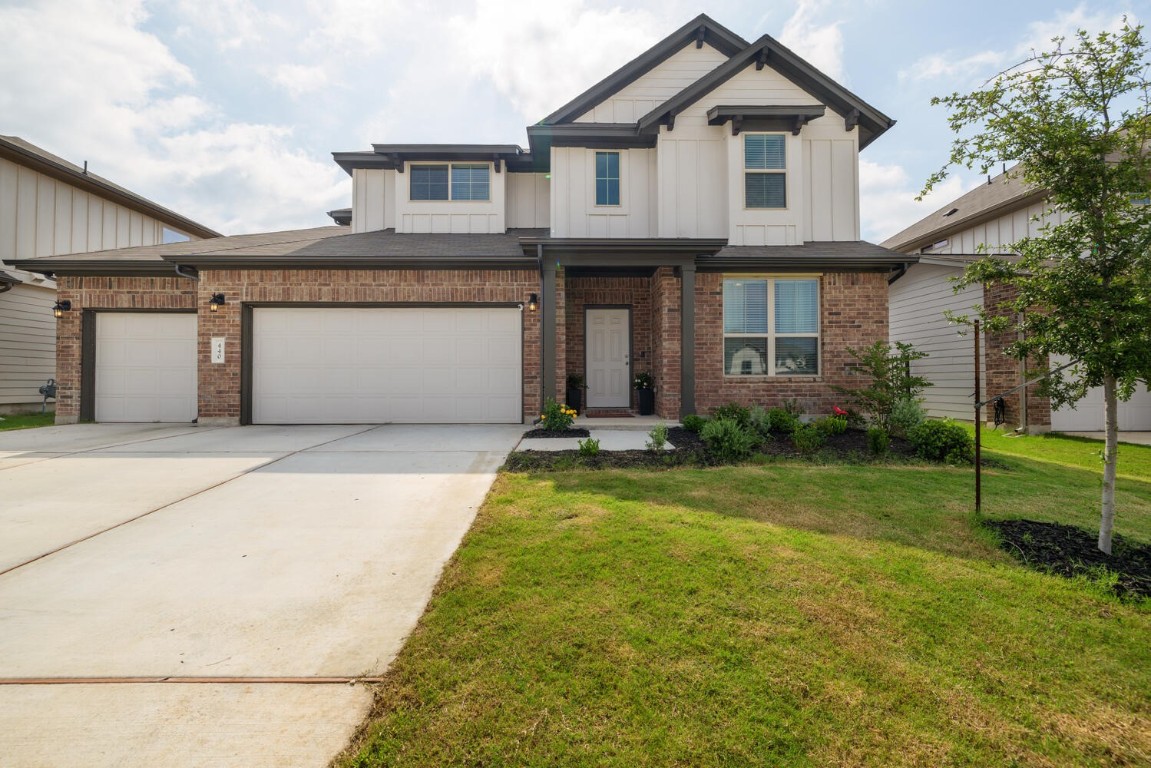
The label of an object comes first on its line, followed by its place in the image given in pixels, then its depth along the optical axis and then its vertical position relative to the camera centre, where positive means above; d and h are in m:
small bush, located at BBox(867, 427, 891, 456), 6.29 -0.70
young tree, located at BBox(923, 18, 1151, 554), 3.01 +1.17
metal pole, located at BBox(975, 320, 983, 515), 3.45 -0.67
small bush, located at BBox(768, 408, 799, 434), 7.38 -0.48
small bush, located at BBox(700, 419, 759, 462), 6.09 -0.68
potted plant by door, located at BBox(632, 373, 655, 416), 9.85 -0.13
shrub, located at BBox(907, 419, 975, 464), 5.98 -0.68
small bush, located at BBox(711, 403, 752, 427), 7.44 -0.40
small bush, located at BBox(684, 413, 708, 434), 7.46 -0.53
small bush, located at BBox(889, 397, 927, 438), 6.94 -0.39
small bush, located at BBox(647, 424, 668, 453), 6.20 -0.65
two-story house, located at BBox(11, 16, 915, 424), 8.74 +1.94
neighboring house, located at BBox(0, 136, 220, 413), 11.26 +4.02
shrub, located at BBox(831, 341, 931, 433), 7.36 +0.09
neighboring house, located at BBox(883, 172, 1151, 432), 8.96 +1.64
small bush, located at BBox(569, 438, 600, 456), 5.88 -0.73
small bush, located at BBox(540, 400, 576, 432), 7.72 -0.46
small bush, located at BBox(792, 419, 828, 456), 6.46 -0.70
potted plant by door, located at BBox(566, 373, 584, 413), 9.98 -0.03
